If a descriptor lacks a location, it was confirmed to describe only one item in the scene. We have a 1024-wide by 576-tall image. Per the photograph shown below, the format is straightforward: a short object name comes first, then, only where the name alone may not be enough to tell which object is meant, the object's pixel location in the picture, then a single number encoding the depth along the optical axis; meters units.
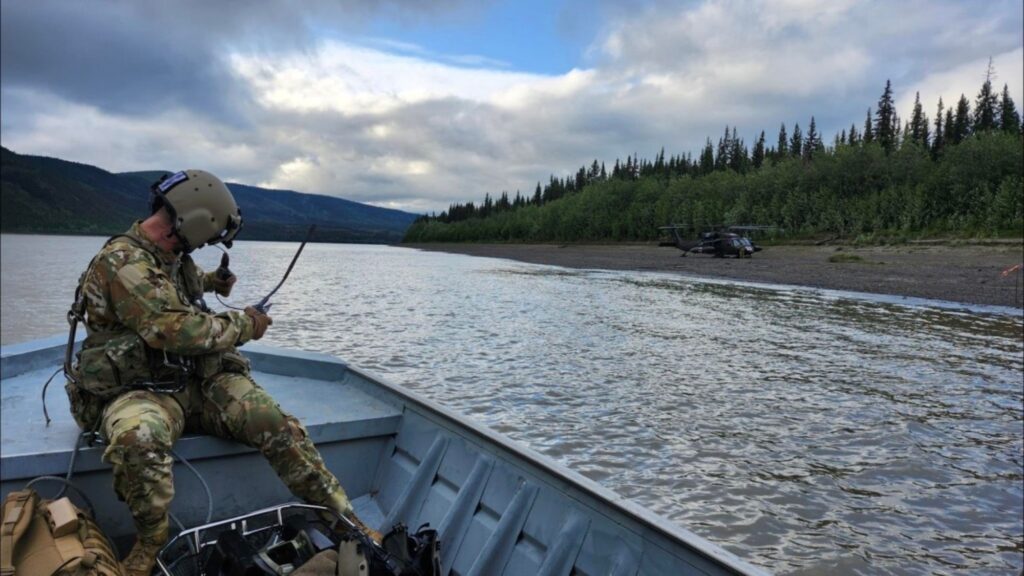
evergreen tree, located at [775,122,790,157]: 113.19
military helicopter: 55.00
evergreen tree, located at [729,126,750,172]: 117.12
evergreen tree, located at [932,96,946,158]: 82.12
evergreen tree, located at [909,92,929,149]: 91.50
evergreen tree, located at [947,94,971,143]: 81.94
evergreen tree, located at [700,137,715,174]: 125.31
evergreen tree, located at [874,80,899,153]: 95.66
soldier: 2.90
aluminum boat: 2.69
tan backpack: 2.46
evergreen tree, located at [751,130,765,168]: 117.65
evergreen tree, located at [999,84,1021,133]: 78.19
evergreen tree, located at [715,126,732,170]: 125.70
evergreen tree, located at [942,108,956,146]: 82.12
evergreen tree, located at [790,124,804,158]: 115.94
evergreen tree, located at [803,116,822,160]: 114.50
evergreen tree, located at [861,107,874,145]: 95.05
